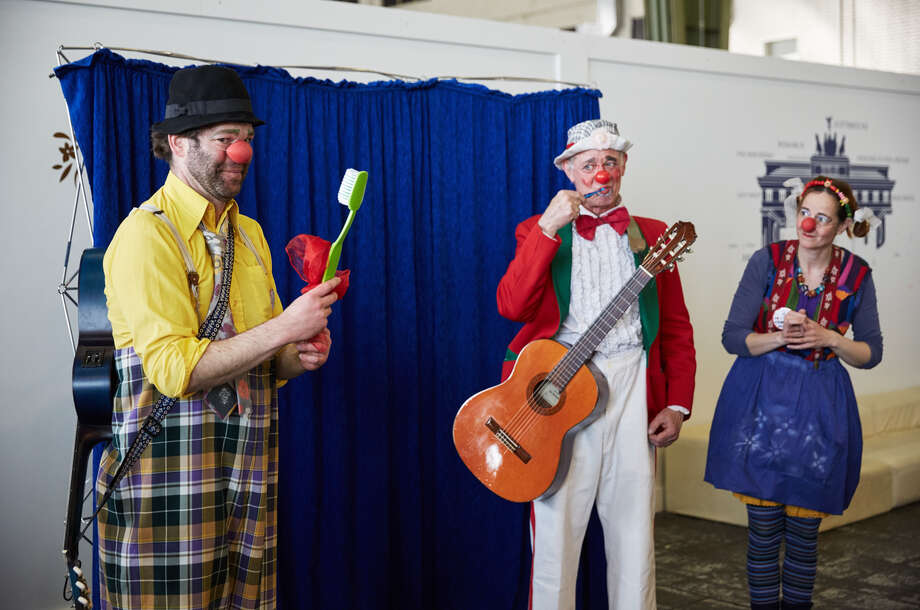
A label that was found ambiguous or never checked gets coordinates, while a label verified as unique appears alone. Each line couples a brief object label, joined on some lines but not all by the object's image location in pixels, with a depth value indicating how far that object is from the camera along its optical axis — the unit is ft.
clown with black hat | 6.27
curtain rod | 8.70
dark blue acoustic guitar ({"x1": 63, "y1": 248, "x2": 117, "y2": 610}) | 7.30
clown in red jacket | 8.74
